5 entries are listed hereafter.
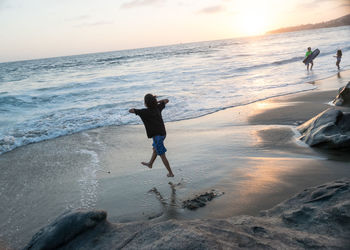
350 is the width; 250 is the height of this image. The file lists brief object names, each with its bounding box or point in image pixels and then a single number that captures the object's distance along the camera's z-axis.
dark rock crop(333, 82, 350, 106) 8.60
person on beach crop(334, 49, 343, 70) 18.39
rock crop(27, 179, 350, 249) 2.46
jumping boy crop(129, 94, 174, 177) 4.74
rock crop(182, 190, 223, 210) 3.91
